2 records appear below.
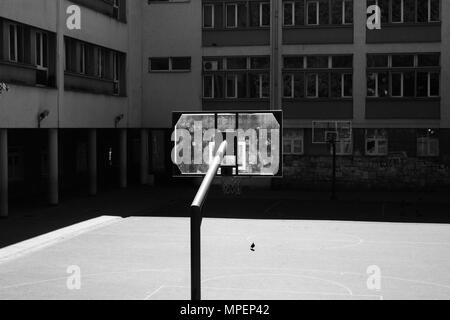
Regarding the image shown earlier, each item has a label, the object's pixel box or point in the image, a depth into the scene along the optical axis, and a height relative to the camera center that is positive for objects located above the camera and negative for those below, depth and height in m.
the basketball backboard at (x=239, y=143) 15.88 -0.10
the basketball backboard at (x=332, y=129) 36.56 +0.48
